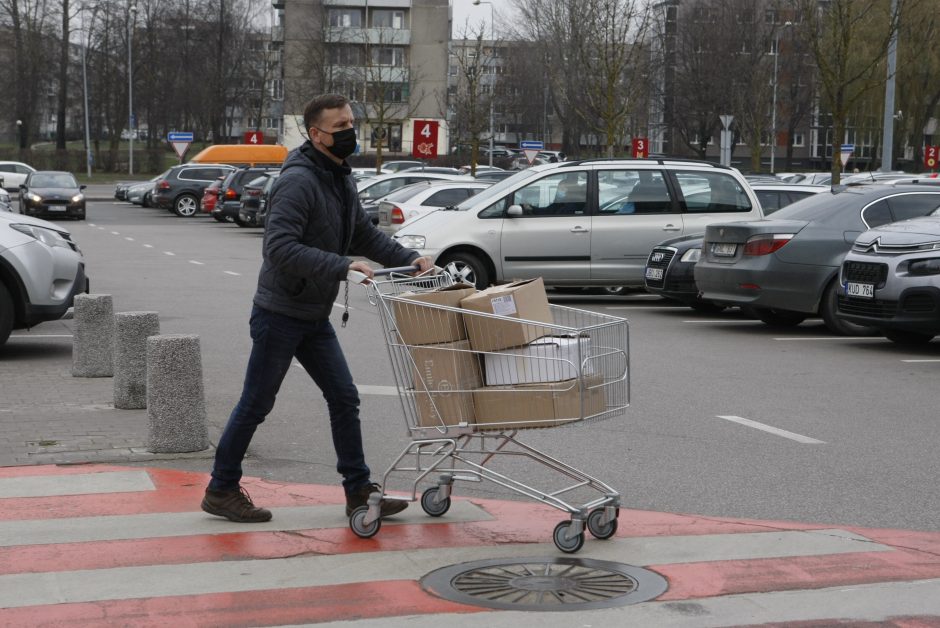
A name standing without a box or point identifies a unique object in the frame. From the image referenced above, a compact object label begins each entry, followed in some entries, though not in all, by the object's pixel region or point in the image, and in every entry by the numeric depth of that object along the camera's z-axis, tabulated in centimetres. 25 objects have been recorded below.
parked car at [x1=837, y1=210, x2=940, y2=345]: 1223
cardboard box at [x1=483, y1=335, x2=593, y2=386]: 552
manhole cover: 504
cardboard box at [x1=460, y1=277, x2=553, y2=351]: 557
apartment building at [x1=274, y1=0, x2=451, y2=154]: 8925
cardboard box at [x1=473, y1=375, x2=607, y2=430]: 553
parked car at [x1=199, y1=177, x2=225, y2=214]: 4275
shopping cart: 554
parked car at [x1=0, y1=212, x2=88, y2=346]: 1156
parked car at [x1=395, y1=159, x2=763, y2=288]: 1725
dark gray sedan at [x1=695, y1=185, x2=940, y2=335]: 1403
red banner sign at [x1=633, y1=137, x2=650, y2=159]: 4402
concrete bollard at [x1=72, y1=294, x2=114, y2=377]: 1074
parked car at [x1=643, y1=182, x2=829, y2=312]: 1582
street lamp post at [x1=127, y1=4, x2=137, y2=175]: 7388
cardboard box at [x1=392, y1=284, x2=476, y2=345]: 562
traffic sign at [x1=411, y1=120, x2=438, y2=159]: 4056
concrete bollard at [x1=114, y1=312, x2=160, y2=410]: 910
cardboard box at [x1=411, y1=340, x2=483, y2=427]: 562
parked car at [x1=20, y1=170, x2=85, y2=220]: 4116
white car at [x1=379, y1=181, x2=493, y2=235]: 2325
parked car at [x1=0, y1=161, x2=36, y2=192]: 5734
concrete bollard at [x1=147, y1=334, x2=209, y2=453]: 761
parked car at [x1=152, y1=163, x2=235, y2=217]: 4675
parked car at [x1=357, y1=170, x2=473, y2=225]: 3189
